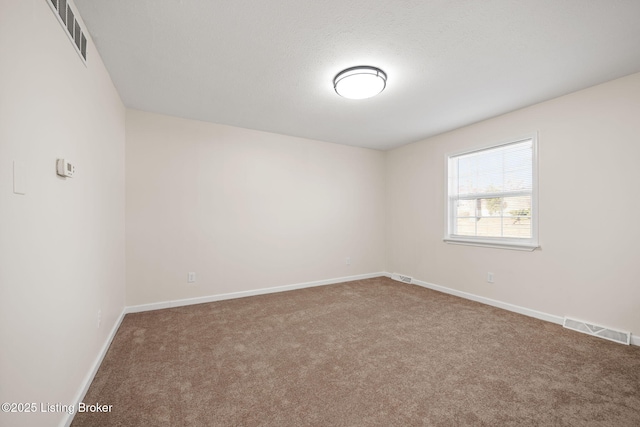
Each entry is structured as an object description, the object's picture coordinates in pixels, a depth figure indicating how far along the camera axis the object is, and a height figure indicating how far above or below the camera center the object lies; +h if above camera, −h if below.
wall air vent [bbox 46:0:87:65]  1.42 +1.11
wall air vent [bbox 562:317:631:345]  2.46 -1.16
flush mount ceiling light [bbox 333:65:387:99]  2.30 +1.18
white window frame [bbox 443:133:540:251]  3.11 -0.13
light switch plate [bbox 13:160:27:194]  1.06 +0.14
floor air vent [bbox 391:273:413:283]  4.70 -1.19
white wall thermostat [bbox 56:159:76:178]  1.43 +0.25
